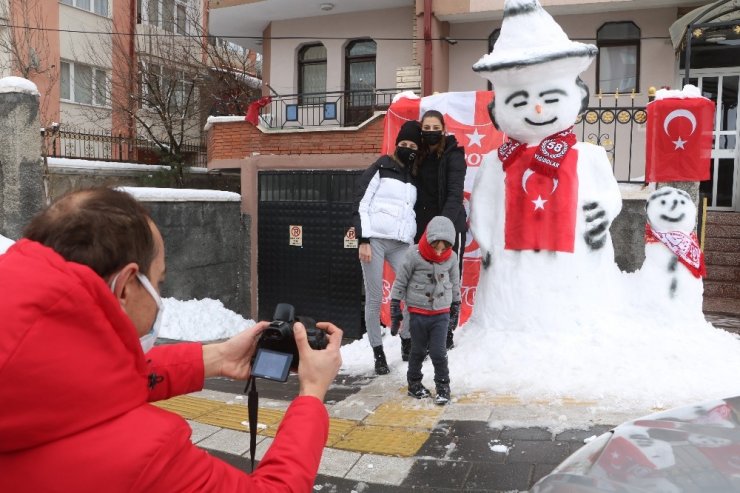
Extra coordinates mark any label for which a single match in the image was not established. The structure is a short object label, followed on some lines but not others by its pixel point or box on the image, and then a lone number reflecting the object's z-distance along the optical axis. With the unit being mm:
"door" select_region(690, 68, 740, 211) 11156
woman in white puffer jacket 5152
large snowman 4941
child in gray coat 4395
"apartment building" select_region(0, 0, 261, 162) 16312
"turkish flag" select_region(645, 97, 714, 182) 5582
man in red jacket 1067
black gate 9344
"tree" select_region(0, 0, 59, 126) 16328
